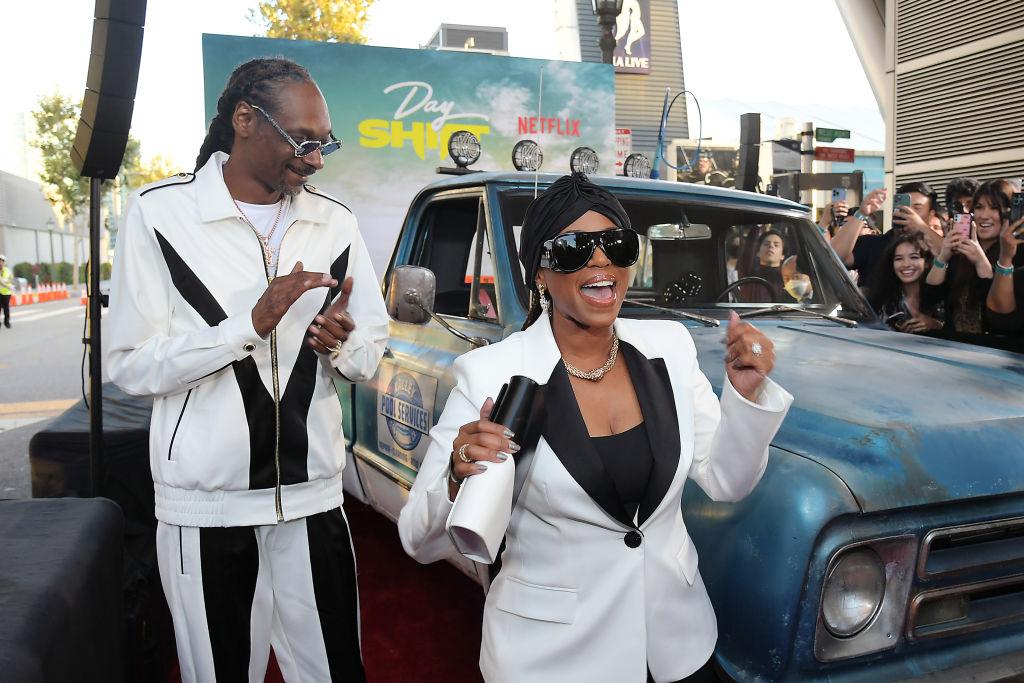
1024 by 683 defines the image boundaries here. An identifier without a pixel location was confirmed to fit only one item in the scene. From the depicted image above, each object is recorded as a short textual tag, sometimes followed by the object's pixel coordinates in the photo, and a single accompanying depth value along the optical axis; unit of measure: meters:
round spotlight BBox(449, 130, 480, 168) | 4.27
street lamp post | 9.63
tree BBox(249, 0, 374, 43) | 25.25
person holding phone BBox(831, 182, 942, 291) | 5.01
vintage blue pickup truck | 1.95
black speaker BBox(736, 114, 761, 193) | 10.96
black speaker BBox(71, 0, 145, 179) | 2.83
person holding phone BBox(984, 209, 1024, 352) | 3.66
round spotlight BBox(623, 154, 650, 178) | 4.45
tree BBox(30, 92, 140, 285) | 39.97
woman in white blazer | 1.75
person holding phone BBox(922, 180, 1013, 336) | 3.90
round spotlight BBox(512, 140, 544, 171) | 4.07
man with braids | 2.16
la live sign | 51.31
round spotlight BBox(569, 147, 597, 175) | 3.95
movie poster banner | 9.83
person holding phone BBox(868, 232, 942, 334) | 4.06
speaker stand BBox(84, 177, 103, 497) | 2.93
